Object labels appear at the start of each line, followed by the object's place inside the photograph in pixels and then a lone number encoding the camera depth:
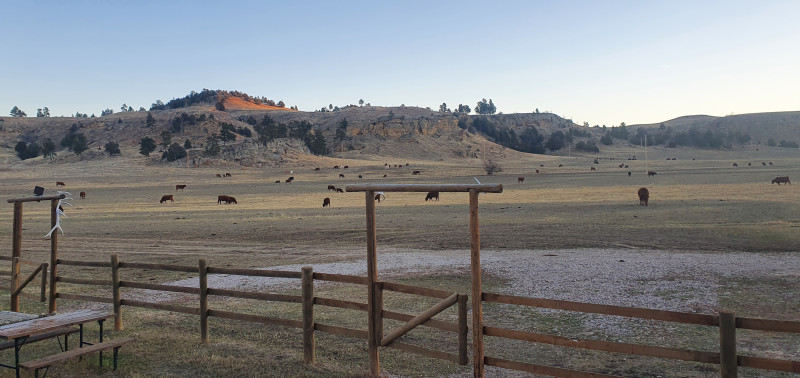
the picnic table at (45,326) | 6.87
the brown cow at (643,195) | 30.72
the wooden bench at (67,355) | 6.76
